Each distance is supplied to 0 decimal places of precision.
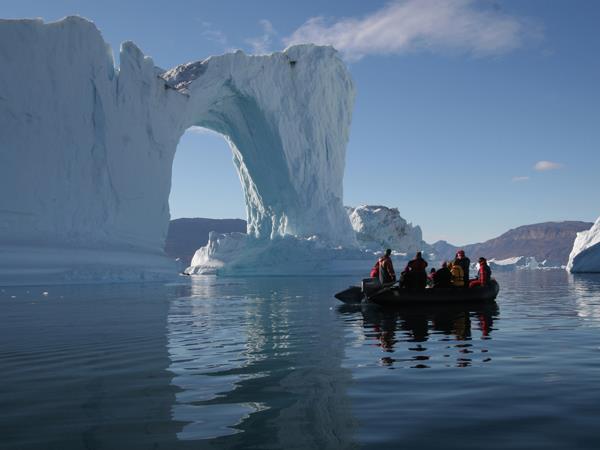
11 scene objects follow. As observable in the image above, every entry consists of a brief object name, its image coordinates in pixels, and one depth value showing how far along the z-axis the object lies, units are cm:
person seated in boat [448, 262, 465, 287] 1329
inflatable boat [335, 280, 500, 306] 1267
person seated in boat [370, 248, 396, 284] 1374
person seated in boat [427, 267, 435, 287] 1372
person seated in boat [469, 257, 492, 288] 1405
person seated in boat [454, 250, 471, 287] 1351
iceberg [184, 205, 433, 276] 4122
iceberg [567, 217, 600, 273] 4269
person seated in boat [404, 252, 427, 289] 1283
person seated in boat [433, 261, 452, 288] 1314
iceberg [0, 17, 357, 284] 2677
